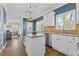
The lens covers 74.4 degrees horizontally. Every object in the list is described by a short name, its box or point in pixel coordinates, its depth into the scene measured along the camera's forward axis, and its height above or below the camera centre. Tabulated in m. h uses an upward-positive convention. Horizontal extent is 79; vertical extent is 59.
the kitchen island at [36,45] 1.45 -0.46
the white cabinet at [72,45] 1.34 -0.44
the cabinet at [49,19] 1.64 +0.31
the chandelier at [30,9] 1.54 +0.65
